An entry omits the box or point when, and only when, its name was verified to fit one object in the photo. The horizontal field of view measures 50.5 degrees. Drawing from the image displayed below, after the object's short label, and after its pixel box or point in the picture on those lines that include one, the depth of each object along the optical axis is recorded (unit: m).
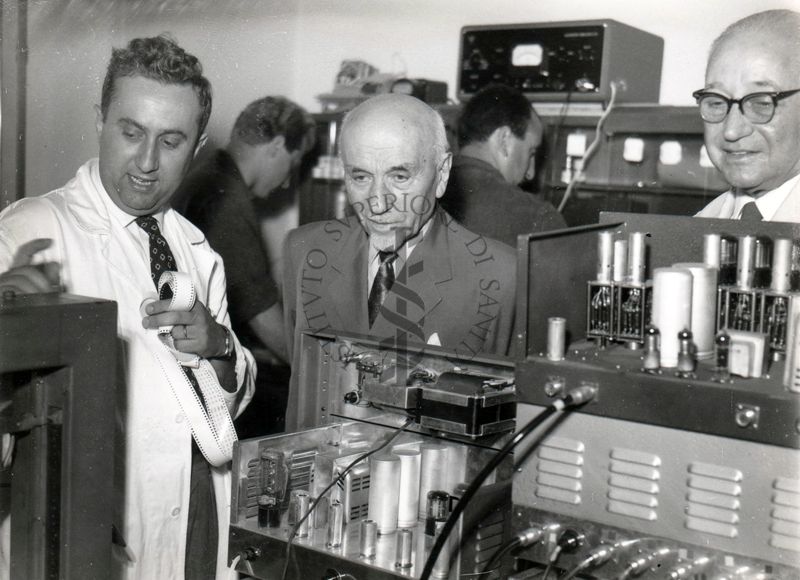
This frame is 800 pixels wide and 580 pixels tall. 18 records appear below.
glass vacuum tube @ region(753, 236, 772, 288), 1.08
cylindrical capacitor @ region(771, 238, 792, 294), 1.05
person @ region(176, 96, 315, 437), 2.70
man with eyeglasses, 1.36
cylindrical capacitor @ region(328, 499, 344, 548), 1.28
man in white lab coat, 1.63
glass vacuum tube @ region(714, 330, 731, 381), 0.99
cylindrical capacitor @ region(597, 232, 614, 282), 1.13
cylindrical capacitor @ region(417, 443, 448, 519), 1.33
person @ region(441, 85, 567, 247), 2.33
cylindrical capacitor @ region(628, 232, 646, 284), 1.12
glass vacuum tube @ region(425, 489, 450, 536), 1.28
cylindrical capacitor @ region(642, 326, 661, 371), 1.00
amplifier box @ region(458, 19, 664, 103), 2.67
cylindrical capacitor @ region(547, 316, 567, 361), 1.05
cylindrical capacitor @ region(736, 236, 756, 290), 1.08
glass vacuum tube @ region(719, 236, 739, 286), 1.12
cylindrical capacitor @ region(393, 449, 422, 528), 1.31
